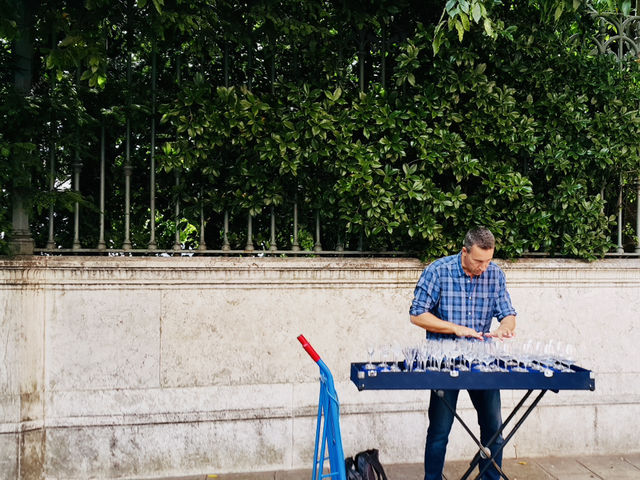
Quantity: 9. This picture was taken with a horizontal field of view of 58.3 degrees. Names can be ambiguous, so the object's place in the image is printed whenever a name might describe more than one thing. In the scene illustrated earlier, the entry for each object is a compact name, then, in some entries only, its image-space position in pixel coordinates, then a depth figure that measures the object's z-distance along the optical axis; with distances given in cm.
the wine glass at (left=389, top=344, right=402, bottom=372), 351
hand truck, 320
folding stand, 331
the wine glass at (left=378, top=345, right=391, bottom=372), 341
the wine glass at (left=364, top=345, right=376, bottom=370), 338
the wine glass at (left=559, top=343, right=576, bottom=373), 342
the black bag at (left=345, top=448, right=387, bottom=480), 415
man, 402
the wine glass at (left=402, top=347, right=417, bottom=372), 343
